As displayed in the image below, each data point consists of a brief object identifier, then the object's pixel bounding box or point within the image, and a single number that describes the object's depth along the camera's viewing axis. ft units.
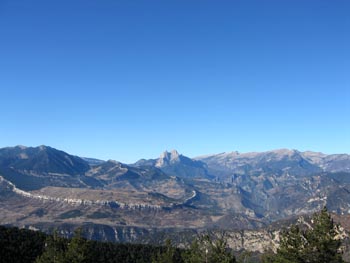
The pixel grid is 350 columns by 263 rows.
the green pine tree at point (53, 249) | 307.78
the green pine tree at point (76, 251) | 287.63
